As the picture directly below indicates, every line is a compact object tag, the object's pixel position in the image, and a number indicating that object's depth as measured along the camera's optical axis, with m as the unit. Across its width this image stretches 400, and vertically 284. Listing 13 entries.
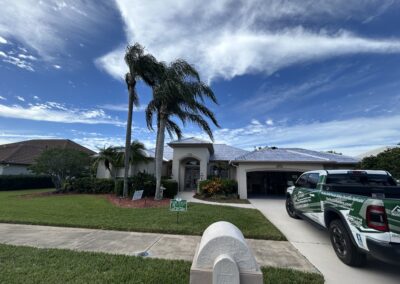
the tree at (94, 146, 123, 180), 20.17
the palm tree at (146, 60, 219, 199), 14.17
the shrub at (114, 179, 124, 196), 16.89
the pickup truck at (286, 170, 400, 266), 3.87
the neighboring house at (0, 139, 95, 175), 25.69
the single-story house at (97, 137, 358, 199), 16.39
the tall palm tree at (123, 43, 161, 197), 14.84
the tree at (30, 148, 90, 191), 18.58
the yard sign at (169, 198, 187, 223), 7.68
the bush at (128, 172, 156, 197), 16.30
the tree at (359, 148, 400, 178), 11.99
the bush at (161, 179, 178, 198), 16.52
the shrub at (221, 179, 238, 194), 17.05
